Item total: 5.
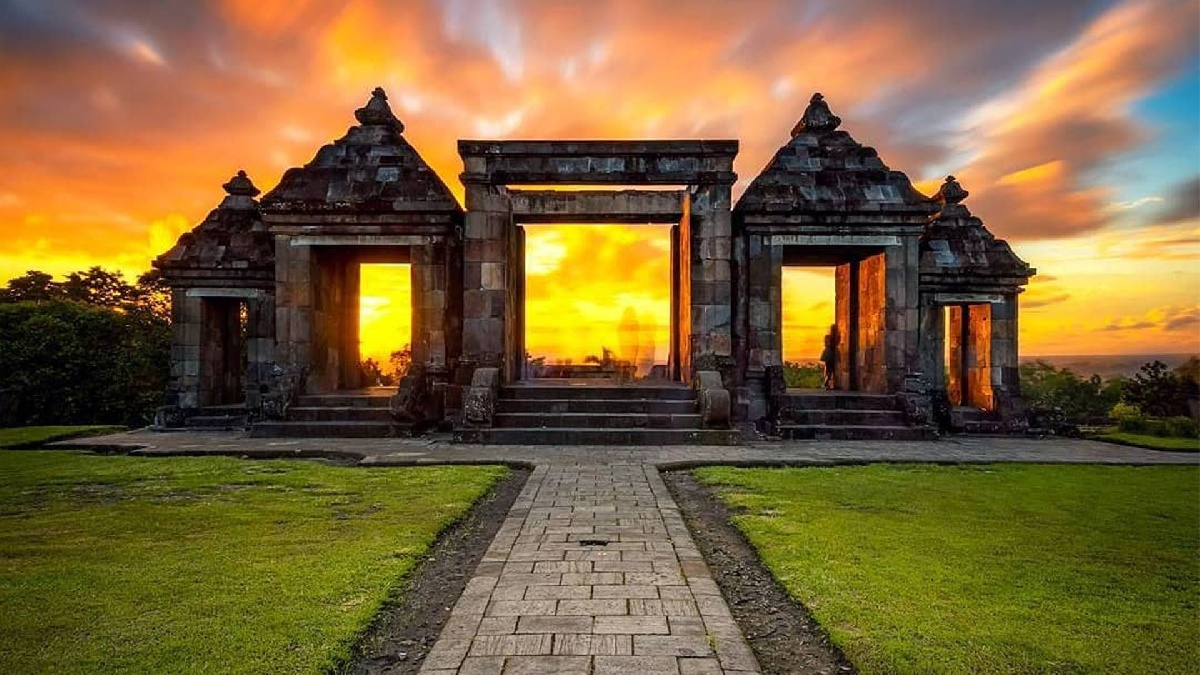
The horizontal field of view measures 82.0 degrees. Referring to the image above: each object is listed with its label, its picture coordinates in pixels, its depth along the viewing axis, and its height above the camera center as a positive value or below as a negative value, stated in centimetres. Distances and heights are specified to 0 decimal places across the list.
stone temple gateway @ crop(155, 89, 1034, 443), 1404 +171
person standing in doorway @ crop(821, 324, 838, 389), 1925 +15
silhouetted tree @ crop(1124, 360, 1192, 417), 2097 -99
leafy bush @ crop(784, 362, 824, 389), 2659 -65
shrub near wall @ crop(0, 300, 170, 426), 2083 -21
